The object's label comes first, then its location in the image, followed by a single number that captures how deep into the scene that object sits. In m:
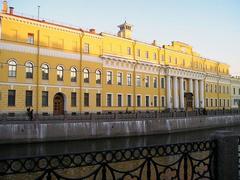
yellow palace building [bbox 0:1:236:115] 30.67
